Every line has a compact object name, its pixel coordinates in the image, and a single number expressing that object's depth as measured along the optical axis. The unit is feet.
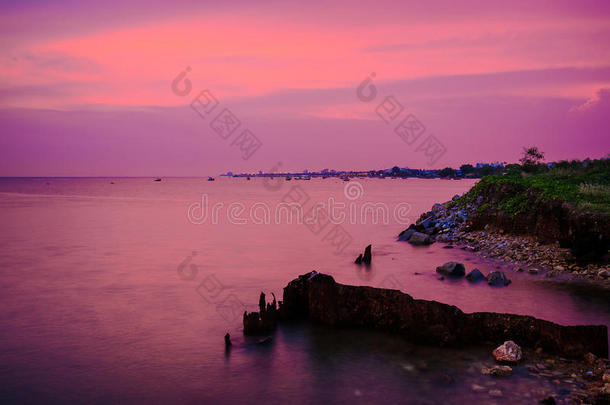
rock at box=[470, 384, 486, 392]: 28.43
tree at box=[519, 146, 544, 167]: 169.31
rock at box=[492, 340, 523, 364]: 31.48
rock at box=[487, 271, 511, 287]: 54.85
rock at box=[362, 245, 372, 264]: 76.50
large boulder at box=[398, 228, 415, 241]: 100.08
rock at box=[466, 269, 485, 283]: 57.26
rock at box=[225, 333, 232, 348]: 38.29
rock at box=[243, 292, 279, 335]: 40.86
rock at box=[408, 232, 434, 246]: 92.12
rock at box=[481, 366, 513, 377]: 29.99
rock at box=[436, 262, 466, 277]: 60.95
